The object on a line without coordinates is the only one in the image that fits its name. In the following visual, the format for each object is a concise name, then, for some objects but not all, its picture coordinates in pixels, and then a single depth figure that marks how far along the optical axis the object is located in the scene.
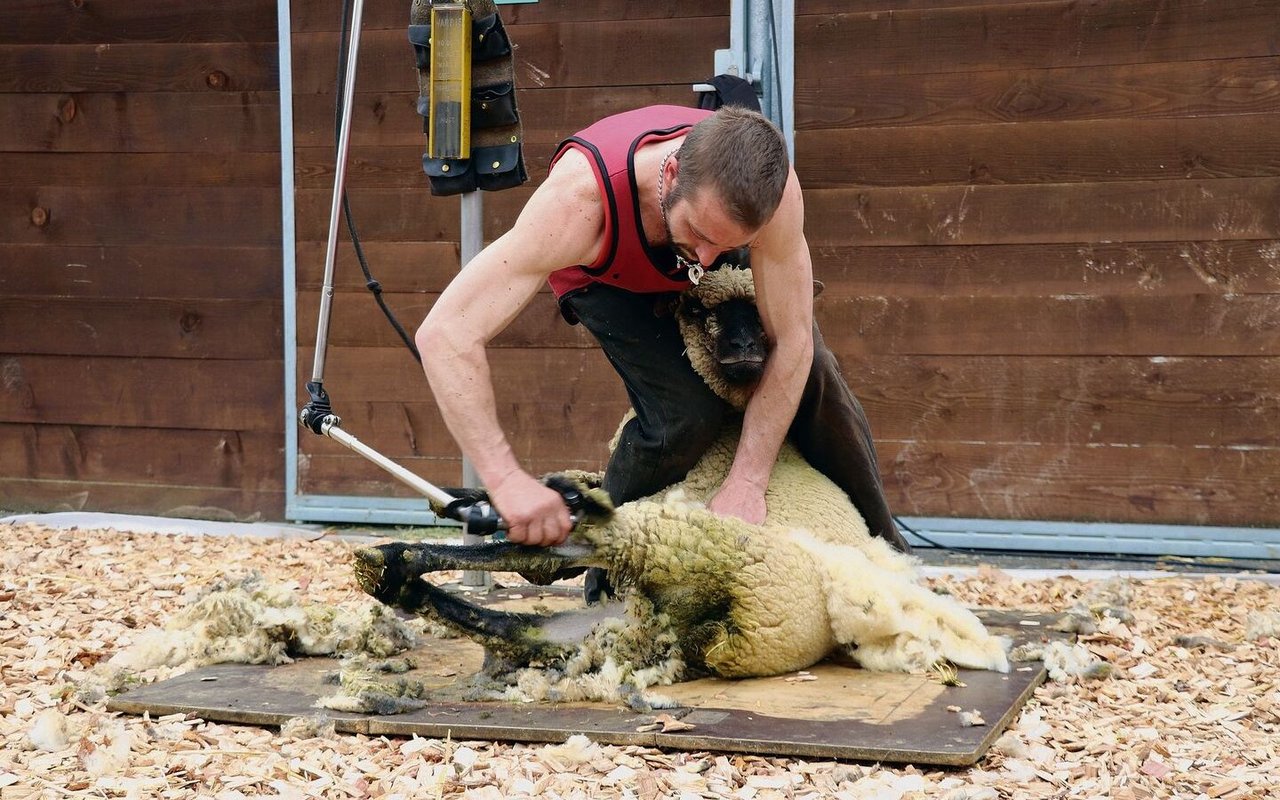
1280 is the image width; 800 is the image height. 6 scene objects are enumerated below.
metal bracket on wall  4.56
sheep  2.85
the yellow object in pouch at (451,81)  3.63
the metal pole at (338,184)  3.58
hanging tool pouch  3.70
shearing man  2.76
